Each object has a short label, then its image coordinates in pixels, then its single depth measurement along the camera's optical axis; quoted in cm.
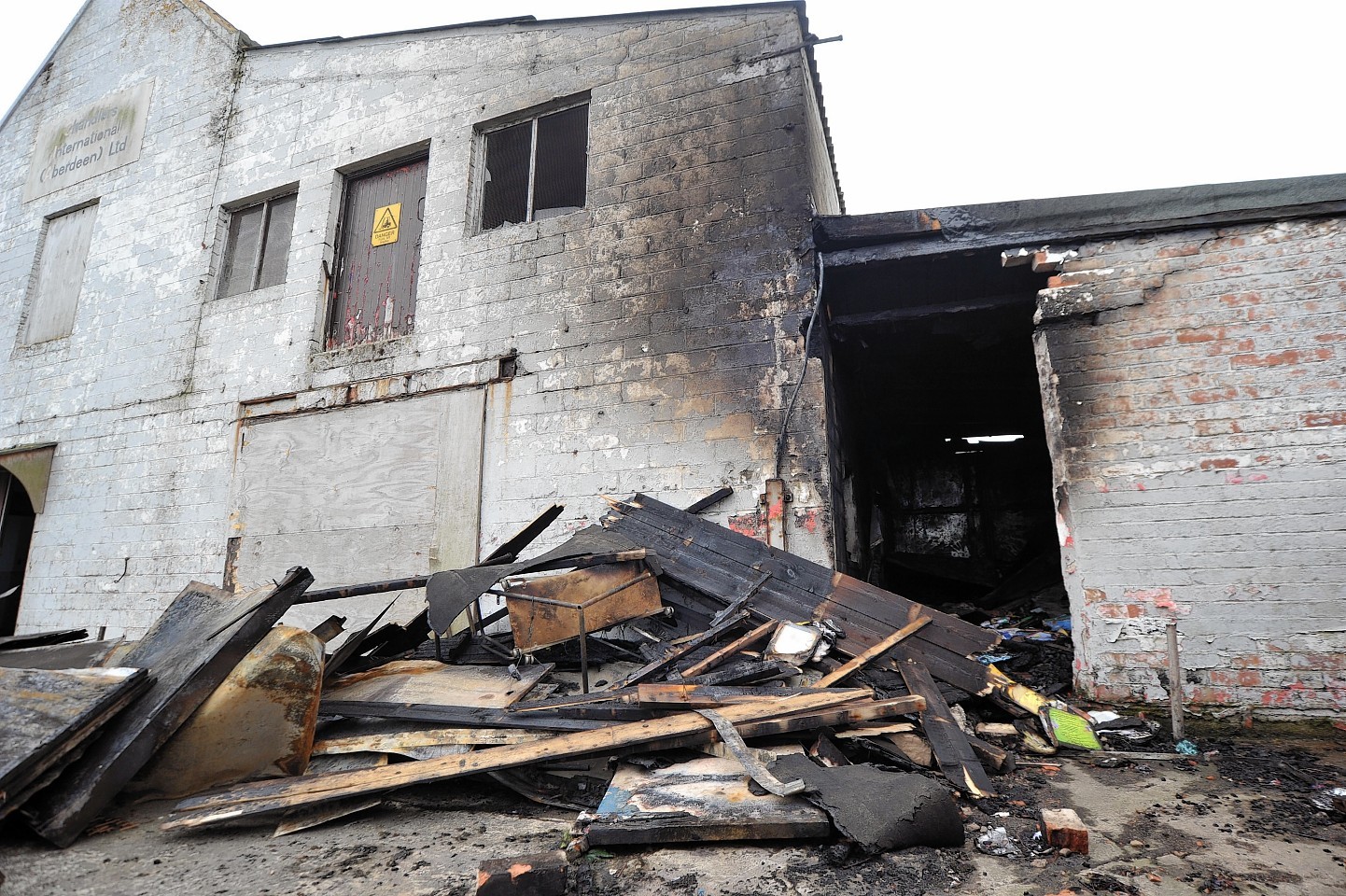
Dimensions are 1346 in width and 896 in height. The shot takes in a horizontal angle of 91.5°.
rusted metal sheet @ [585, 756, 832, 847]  240
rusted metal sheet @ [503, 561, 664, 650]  414
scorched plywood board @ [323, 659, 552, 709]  363
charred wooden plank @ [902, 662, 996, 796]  290
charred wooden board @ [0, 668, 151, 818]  256
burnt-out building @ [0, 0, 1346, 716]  400
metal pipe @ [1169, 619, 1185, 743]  359
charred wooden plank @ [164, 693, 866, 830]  276
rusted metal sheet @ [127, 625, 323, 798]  303
